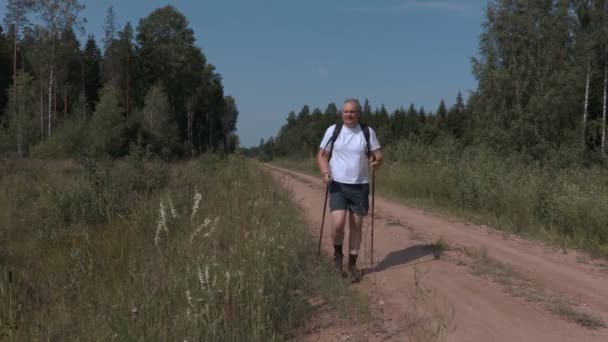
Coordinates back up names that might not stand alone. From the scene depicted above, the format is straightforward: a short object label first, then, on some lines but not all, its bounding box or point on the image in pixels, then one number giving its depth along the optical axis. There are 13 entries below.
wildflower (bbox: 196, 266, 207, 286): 3.48
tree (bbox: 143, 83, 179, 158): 44.30
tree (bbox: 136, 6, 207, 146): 52.31
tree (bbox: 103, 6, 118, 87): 48.66
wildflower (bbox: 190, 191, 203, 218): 4.34
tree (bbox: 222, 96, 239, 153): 98.44
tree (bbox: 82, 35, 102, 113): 55.96
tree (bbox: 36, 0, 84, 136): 32.88
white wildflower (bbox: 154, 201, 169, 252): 3.94
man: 5.44
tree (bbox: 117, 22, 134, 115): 50.56
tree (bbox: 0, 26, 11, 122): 48.31
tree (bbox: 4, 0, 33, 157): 34.45
